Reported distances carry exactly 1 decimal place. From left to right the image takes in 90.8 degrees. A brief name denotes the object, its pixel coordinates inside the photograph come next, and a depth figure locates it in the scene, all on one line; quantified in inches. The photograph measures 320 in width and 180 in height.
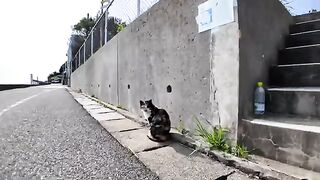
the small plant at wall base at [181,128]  80.0
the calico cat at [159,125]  74.3
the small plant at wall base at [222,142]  58.1
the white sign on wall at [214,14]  66.2
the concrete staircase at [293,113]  48.7
